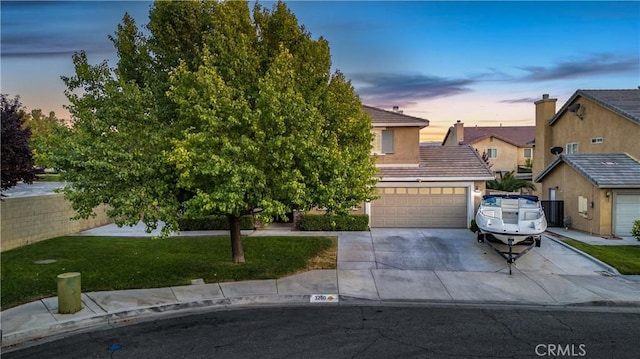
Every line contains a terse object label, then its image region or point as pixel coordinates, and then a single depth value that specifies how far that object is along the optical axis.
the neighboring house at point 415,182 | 19.88
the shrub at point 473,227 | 18.38
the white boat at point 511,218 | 14.04
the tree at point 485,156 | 44.57
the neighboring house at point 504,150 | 47.75
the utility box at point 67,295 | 8.53
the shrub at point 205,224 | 19.72
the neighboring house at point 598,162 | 17.59
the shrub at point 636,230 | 15.83
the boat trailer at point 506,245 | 13.59
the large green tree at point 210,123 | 10.04
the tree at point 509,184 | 26.50
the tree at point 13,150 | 12.62
